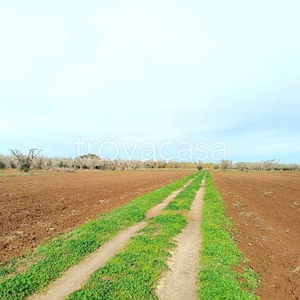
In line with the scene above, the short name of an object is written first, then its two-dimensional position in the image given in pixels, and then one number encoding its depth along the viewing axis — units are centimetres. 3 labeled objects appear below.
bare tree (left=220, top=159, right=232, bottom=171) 18825
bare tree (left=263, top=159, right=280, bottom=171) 18681
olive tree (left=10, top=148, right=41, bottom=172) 7381
